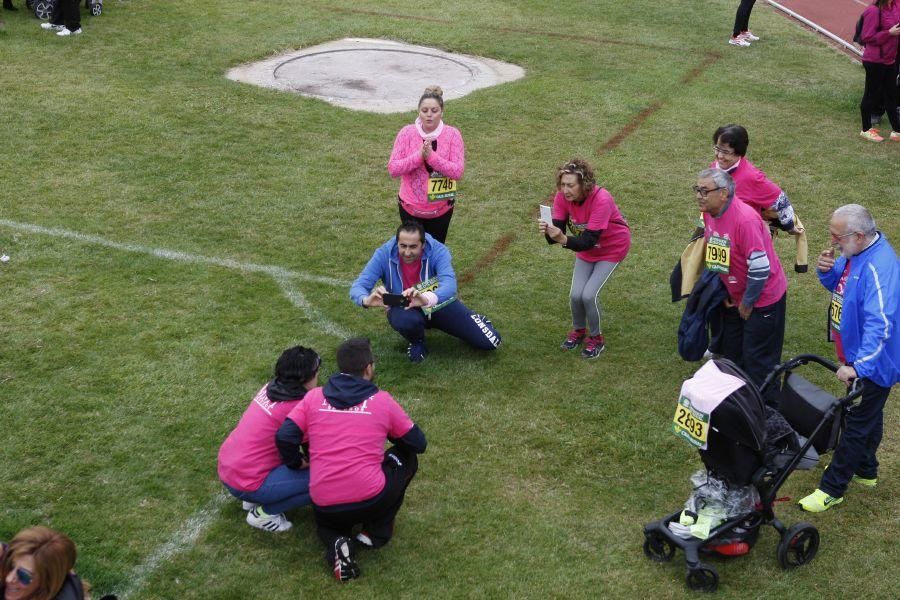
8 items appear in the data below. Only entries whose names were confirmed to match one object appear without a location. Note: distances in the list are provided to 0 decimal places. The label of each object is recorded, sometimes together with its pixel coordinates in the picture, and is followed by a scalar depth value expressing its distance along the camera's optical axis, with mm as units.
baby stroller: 5480
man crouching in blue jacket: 7594
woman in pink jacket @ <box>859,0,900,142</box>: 12750
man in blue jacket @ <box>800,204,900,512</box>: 5914
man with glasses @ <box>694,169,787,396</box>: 6844
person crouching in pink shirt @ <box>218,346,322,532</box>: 5859
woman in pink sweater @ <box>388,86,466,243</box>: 8344
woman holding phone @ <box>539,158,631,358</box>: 7637
